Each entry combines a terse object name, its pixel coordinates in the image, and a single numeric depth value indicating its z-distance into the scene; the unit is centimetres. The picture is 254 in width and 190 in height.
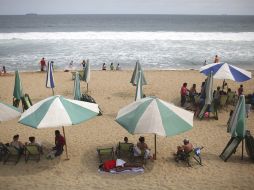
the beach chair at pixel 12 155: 845
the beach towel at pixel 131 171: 802
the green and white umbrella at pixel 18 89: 1172
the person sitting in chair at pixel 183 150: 842
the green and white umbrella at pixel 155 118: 742
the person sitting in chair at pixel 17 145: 848
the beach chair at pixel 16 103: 1230
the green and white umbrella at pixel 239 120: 805
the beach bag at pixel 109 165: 807
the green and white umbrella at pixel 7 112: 860
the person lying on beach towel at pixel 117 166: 806
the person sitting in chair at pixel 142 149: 845
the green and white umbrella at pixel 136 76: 1408
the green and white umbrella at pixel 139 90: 1146
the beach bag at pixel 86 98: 1254
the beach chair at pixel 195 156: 837
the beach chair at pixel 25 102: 1212
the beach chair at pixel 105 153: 857
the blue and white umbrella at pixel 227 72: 1237
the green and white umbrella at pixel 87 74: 1428
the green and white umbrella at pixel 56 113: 766
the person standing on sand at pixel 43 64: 2267
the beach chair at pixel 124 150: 855
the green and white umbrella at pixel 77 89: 1158
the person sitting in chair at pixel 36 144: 850
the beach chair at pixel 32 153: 844
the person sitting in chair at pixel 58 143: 881
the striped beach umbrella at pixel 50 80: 1289
